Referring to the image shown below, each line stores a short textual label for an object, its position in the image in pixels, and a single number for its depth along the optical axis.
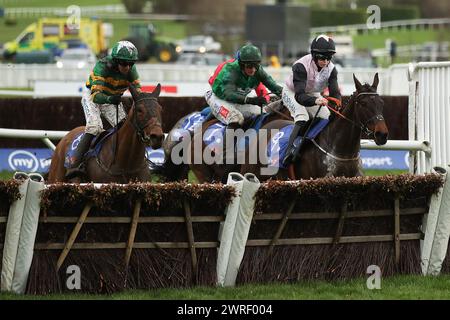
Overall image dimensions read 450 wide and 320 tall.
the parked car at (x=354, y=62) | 35.94
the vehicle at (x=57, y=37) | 49.03
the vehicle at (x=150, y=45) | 45.47
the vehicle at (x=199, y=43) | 46.44
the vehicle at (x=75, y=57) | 37.45
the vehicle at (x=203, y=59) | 34.53
